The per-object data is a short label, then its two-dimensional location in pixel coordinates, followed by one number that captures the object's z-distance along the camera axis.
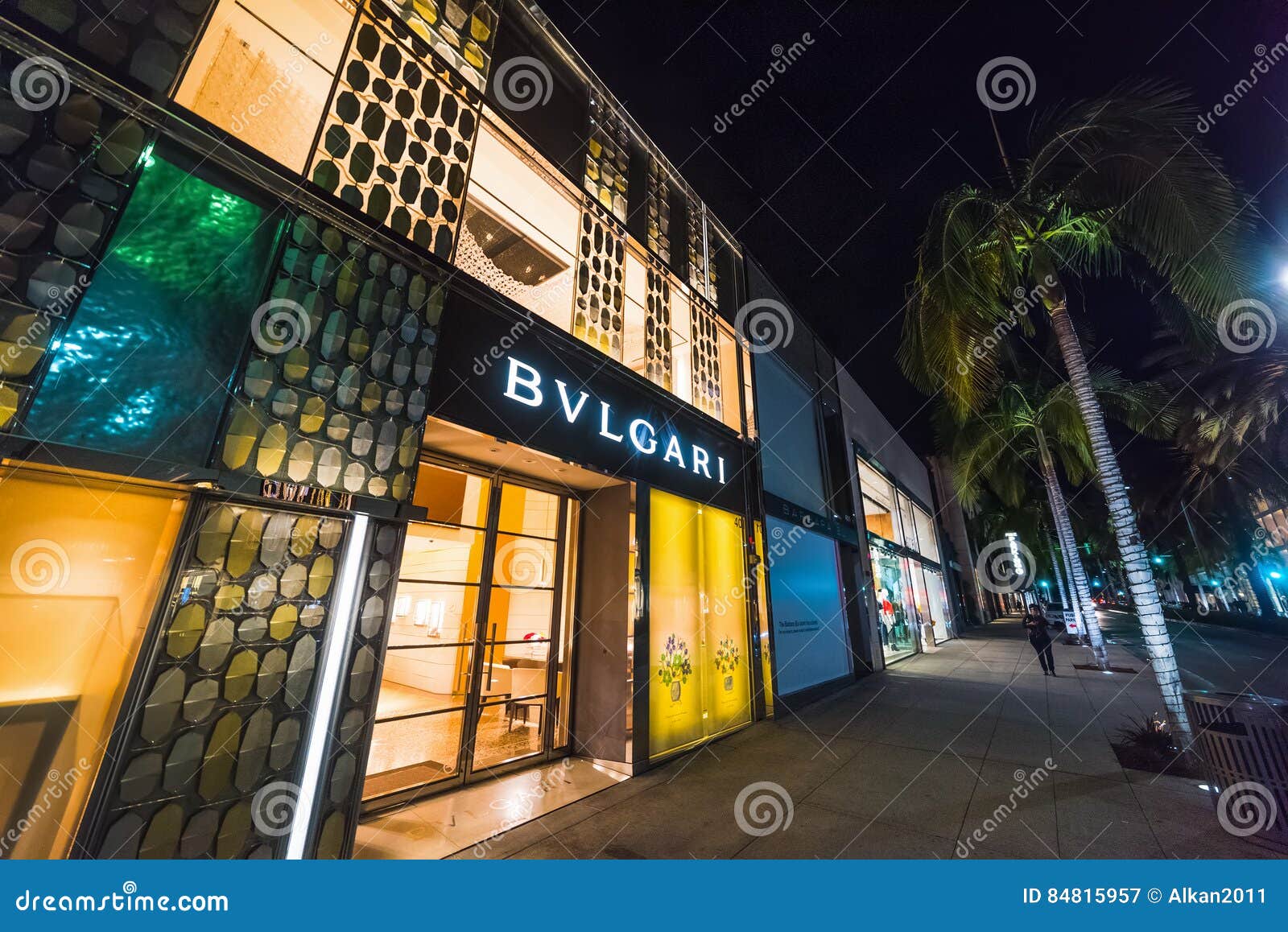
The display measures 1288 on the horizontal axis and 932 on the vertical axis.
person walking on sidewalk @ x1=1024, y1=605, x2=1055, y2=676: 10.74
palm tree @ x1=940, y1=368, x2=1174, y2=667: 11.88
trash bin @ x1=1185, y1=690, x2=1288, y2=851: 3.52
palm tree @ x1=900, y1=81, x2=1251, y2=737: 5.11
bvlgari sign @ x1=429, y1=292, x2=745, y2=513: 4.37
